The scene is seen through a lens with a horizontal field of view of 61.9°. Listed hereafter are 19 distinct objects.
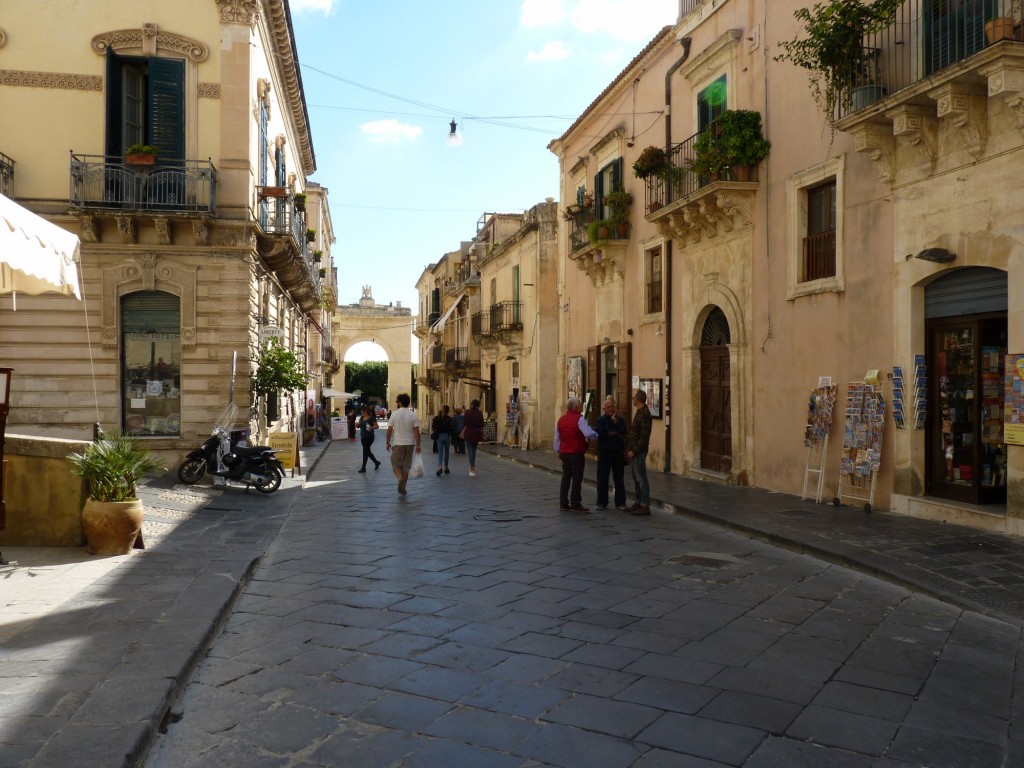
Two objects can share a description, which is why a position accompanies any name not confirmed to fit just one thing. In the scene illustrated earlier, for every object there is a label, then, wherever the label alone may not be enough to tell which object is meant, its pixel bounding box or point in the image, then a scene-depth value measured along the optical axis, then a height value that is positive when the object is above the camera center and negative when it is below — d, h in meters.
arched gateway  63.25 +4.31
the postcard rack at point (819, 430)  11.32 -0.54
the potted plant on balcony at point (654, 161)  15.77 +4.25
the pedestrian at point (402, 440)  13.17 -0.77
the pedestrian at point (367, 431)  18.36 -0.87
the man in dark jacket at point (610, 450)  11.45 -0.81
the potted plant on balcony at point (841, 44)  9.90 +4.22
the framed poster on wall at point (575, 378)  21.80 +0.31
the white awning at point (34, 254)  5.69 +0.97
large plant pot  7.26 -1.16
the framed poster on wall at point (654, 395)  17.00 -0.10
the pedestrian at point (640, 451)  10.93 -0.78
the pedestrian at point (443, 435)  17.56 -0.93
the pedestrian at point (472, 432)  17.20 -0.84
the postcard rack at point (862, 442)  10.35 -0.64
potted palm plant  7.27 -0.91
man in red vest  11.29 -0.76
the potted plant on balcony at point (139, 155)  14.73 +4.08
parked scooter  13.31 -1.18
